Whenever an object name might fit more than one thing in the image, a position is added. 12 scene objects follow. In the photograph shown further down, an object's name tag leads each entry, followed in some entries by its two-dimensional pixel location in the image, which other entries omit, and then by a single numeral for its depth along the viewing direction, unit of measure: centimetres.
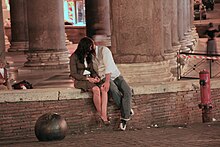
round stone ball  973
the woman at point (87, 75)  1062
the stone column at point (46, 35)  1927
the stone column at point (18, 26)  2791
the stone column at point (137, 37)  1220
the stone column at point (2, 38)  1694
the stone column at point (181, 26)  2390
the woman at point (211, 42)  2419
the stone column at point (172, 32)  1550
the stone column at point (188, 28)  2567
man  1054
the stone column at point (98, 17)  2870
